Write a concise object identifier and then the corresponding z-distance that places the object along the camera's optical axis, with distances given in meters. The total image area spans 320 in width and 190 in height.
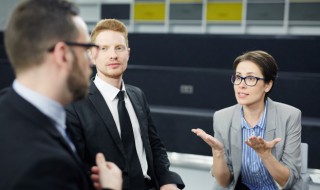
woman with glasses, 1.88
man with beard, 0.86
